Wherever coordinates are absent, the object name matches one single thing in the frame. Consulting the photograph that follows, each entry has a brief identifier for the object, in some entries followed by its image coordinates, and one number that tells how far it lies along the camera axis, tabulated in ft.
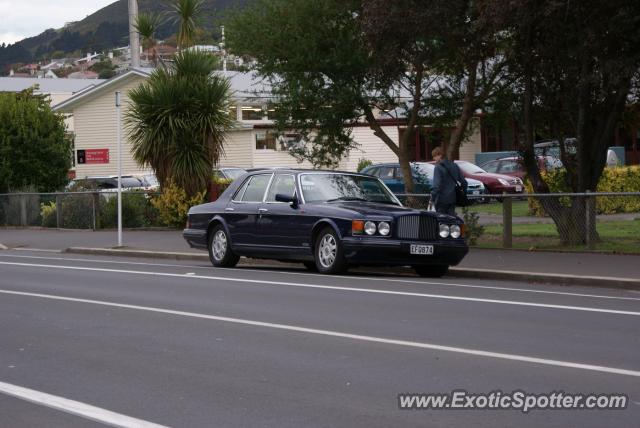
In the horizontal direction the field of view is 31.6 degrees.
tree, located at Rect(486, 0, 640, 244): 58.13
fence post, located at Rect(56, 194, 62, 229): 109.50
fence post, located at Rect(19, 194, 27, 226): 116.16
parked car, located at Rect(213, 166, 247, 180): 125.09
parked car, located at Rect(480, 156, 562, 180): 131.03
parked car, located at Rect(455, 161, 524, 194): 126.93
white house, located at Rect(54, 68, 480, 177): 167.12
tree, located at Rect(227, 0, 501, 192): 66.44
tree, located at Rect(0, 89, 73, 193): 121.90
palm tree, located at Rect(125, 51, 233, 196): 95.96
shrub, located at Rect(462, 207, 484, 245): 69.62
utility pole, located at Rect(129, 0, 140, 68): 139.33
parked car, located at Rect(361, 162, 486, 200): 115.65
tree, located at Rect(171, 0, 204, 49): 116.67
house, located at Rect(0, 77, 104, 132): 280.92
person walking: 60.59
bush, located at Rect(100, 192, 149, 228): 101.30
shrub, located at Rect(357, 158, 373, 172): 146.92
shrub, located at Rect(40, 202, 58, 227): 111.65
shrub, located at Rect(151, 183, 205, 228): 96.58
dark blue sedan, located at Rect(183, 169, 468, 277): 54.08
